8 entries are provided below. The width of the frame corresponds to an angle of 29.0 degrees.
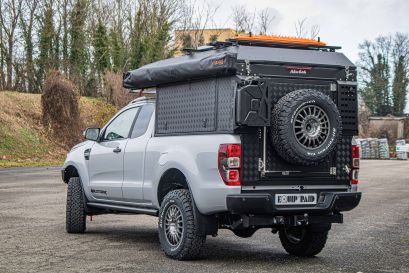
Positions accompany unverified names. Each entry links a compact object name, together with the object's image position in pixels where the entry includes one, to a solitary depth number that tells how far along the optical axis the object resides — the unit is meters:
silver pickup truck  8.23
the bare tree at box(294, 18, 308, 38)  73.13
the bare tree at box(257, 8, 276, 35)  76.19
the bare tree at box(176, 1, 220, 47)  66.75
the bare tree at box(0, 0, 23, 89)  46.72
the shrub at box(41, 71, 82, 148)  40.84
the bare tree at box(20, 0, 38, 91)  47.59
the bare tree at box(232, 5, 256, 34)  75.12
